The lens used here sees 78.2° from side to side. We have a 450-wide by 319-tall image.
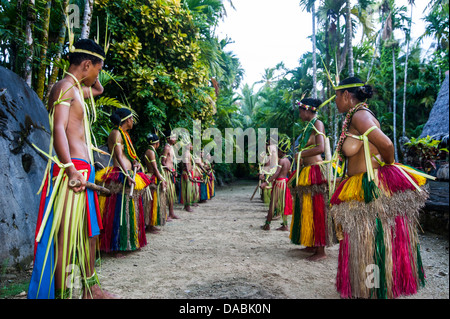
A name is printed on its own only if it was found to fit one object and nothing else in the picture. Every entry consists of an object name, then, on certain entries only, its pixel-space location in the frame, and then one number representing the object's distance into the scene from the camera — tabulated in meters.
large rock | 2.69
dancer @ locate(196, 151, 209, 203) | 9.33
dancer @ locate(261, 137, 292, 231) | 5.24
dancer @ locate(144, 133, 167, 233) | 4.91
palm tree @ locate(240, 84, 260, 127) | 29.00
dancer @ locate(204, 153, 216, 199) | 10.93
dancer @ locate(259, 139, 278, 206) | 7.05
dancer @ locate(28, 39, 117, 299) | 1.82
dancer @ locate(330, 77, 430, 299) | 2.04
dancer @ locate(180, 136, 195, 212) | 7.70
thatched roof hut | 9.88
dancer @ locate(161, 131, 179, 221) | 6.30
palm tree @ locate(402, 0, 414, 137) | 19.59
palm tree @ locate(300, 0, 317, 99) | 14.18
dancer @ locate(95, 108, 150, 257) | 3.50
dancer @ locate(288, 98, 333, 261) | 3.29
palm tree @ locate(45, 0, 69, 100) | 4.36
